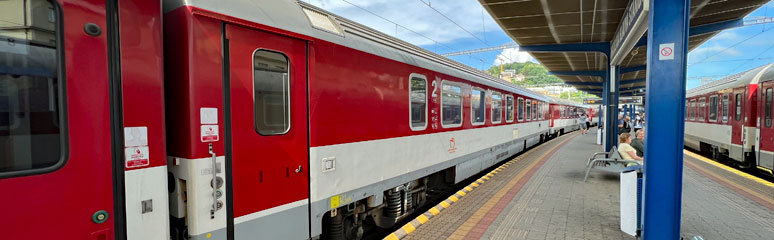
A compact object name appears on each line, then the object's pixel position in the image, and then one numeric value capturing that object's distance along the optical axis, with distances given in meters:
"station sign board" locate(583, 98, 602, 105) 32.44
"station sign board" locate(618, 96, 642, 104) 25.04
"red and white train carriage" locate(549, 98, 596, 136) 21.93
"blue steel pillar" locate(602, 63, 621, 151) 11.02
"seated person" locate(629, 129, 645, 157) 7.73
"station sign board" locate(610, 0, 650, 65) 4.77
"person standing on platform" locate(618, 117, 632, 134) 17.55
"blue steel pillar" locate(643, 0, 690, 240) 3.39
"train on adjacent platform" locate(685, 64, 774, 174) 9.41
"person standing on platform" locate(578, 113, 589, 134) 37.12
